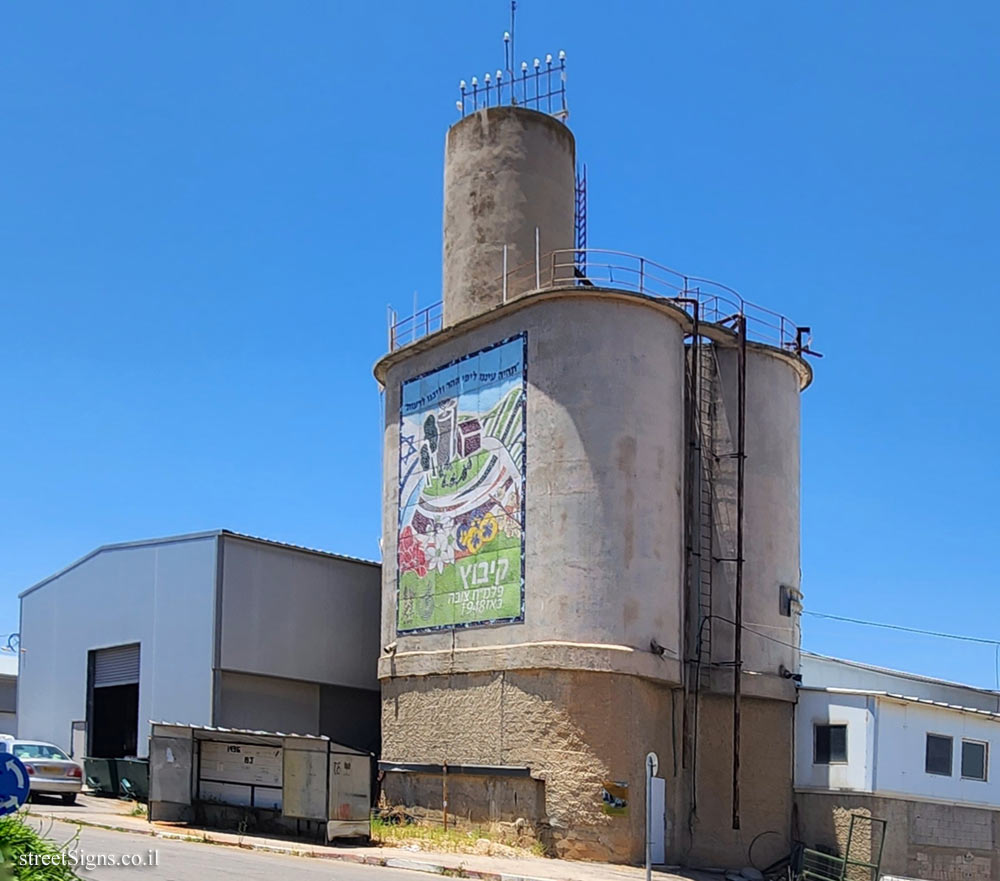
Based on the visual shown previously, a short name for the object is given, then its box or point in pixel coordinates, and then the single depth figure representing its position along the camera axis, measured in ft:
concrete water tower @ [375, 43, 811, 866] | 92.22
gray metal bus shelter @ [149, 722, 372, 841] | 83.30
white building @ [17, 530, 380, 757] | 113.91
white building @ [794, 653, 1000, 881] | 96.22
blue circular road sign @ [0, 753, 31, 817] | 29.43
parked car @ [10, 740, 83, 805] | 95.76
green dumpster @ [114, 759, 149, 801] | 104.01
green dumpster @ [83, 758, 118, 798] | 109.29
